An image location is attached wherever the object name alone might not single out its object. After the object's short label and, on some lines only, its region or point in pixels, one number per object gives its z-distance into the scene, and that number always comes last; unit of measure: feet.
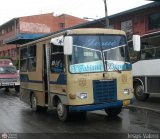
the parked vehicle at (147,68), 34.76
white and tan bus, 23.96
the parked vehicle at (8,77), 58.18
